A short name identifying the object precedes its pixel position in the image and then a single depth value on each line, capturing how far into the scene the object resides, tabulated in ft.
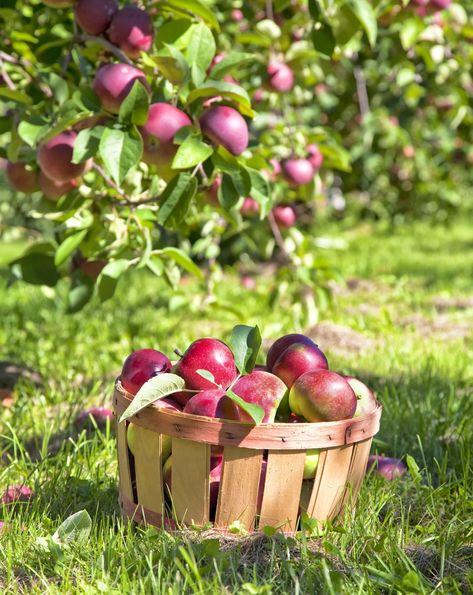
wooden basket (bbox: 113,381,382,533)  8.06
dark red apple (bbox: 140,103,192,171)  8.62
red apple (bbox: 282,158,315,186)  10.71
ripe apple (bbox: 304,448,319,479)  8.24
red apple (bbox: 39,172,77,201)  9.27
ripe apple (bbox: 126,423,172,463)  8.28
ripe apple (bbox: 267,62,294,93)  10.52
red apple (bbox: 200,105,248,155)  8.61
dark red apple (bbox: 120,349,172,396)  8.39
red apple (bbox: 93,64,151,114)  8.65
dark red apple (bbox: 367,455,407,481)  8.76
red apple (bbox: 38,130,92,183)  8.91
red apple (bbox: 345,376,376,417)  8.44
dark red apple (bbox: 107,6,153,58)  8.98
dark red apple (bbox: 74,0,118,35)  9.04
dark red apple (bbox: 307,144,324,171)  10.97
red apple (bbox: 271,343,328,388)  8.41
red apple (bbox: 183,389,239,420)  8.14
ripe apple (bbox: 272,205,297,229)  11.18
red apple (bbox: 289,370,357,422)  8.17
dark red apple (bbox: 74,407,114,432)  9.50
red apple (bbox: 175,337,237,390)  8.32
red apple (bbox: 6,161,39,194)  9.41
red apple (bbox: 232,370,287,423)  8.20
